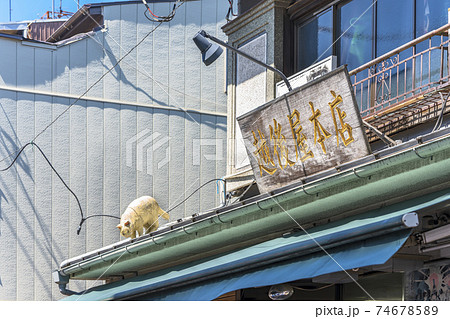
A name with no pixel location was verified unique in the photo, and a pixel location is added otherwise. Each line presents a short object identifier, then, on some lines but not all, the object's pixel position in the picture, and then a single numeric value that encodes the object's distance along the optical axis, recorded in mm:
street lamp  11234
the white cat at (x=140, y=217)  14656
